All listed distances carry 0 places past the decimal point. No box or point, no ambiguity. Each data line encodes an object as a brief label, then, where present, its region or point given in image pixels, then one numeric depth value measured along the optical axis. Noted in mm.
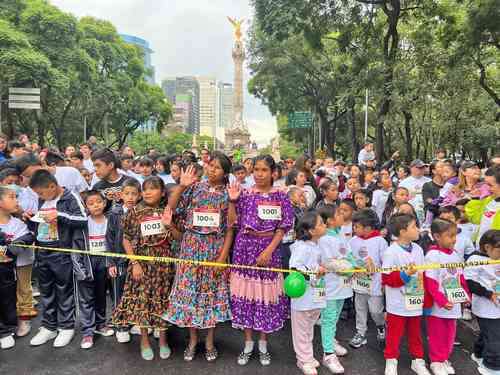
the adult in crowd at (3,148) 7768
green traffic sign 27531
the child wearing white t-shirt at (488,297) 3566
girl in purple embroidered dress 3807
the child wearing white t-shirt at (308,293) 3646
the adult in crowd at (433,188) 5988
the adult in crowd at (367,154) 10178
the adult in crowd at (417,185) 6356
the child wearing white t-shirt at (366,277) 4133
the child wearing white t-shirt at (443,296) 3570
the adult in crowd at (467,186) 5274
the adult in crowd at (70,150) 7352
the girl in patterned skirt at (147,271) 3914
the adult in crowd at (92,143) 9791
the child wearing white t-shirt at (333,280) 3770
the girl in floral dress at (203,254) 3793
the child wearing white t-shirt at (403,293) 3607
